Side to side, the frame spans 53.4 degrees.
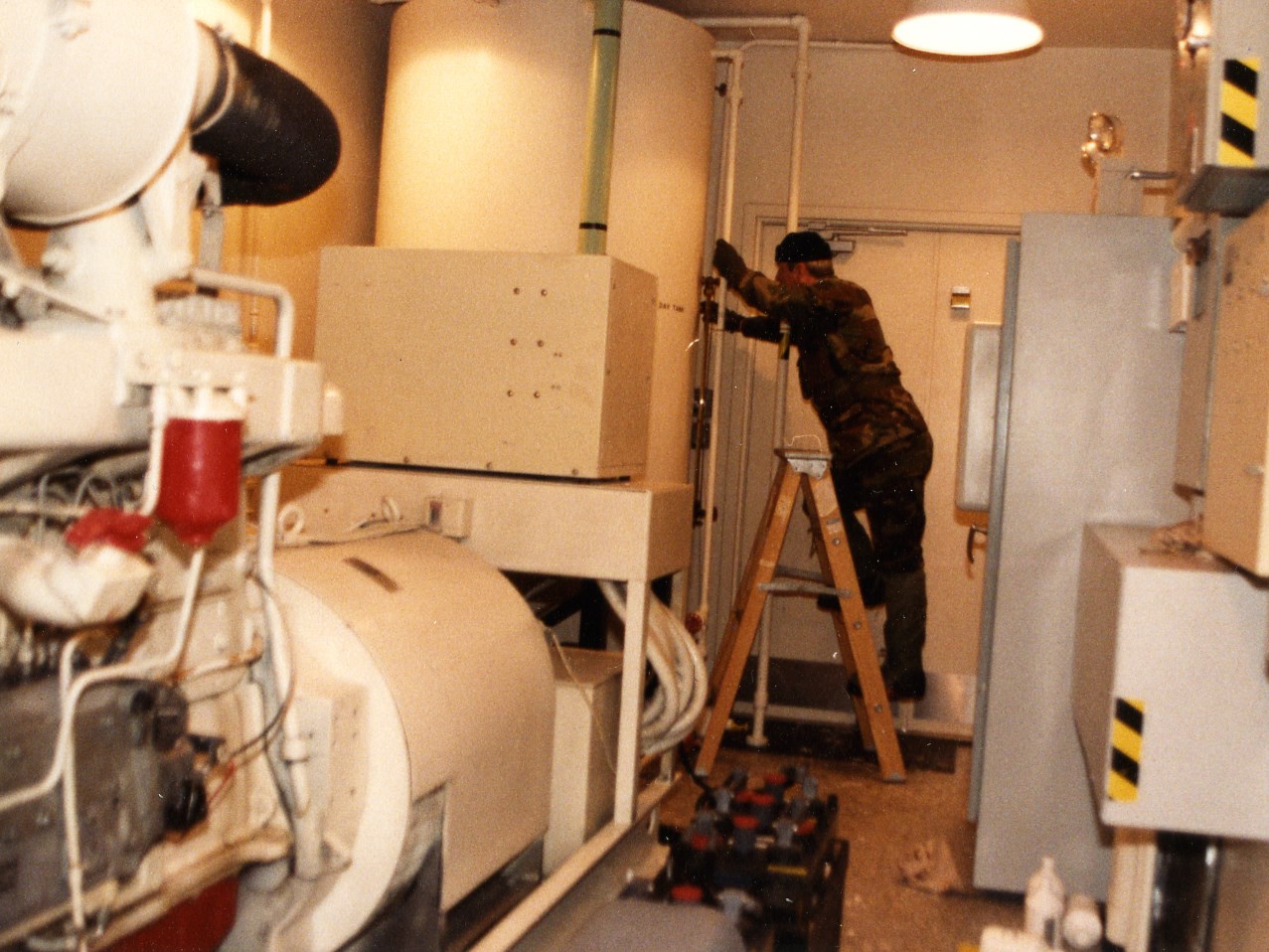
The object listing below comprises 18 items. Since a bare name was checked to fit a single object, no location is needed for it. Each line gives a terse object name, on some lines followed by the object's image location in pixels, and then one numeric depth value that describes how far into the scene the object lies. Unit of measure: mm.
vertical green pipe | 3795
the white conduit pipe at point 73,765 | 1258
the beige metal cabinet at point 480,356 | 2557
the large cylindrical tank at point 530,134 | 3916
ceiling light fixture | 3195
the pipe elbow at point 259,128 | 1447
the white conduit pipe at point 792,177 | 4473
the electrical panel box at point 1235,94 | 1851
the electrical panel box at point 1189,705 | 1978
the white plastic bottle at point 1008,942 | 2248
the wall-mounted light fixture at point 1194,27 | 1968
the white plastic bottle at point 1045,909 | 2547
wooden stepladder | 4066
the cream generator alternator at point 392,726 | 1741
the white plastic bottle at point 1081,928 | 2562
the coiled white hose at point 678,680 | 2842
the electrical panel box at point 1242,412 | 1680
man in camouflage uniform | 4293
